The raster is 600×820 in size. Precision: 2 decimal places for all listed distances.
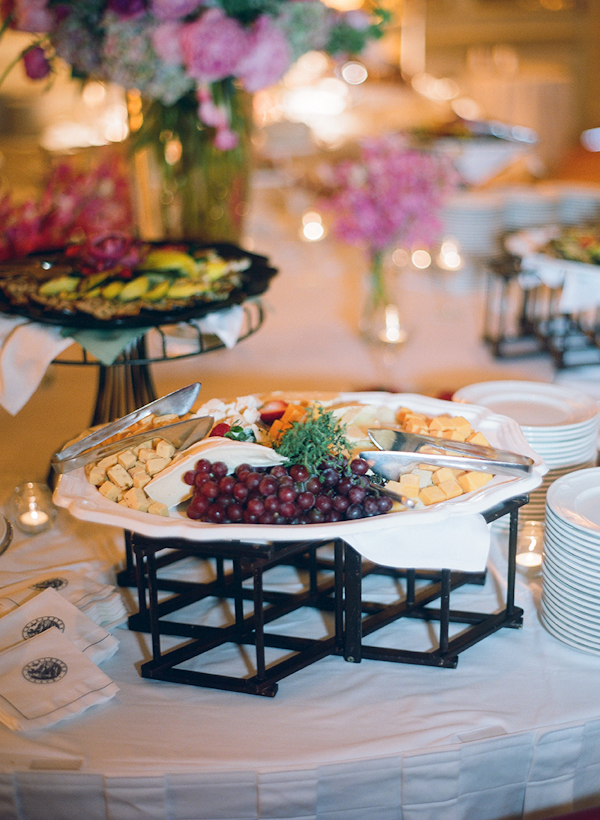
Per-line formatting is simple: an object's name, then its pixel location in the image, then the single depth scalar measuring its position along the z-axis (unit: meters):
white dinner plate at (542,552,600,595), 1.13
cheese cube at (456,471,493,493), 1.11
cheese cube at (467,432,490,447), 1.21
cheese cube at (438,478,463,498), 1.10
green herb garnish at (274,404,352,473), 1.11
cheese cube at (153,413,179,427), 1.28
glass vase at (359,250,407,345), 2.55
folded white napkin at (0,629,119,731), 1.08
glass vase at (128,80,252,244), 2.18
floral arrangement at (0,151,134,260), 1.99
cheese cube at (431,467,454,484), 1.12
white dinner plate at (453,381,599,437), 1.54
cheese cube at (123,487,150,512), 1.09
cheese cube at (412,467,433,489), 1.13
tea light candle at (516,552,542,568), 1.42
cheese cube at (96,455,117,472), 1.18
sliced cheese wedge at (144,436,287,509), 1.10
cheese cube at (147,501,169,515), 1.08
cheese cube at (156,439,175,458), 1.20
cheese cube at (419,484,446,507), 1.08
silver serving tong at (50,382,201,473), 1.17
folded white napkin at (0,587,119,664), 1.21
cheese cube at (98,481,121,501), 1.13
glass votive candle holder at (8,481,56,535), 1.58
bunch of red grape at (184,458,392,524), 1.04
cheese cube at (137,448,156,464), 1.19
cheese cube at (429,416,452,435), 1.24
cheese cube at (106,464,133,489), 1.15
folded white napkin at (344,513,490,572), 1.04
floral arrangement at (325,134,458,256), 2.28
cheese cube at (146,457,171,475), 1.16
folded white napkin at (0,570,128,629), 1.30
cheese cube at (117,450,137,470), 1.18
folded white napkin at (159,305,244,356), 1.62
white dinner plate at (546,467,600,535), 1.15
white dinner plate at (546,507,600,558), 1.11
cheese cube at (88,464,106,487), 1.16
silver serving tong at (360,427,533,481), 1.09
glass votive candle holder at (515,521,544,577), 1.42
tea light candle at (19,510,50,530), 1.59
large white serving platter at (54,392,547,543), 1.00
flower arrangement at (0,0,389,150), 1.70
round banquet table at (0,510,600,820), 1.01
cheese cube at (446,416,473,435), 1.24
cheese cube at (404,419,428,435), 1.24
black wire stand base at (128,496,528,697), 1.10
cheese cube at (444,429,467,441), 1.23
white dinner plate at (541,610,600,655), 1.19
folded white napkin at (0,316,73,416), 1.53
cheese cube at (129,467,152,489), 1.13
